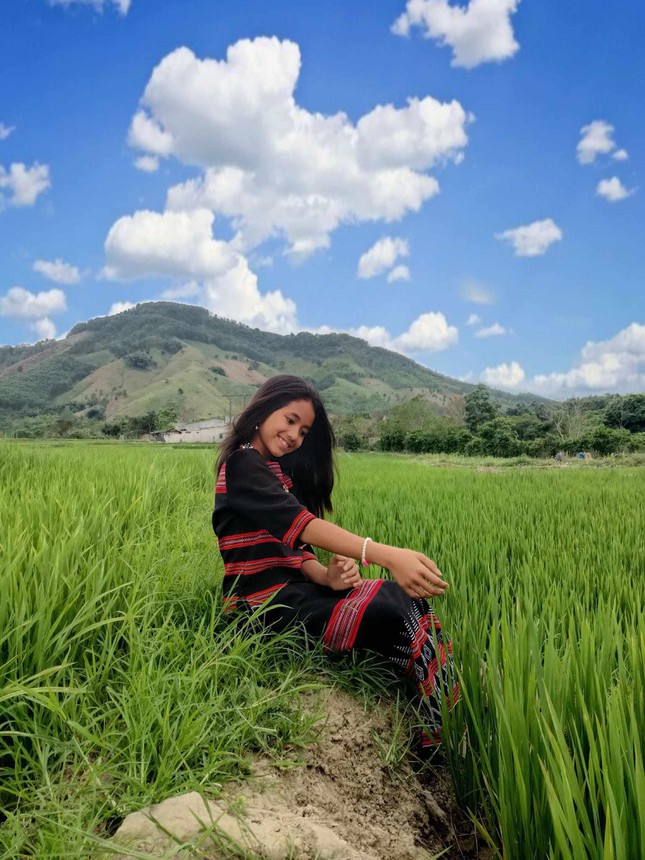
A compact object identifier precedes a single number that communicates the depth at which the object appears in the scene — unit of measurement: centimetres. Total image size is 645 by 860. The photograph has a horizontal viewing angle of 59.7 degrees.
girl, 160
